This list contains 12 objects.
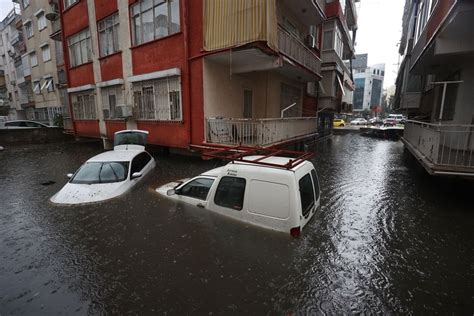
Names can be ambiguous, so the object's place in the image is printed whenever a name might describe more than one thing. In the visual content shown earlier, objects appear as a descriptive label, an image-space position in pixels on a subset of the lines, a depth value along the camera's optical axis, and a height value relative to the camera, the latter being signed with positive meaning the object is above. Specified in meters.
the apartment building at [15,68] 30.11 +6.44
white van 4.14 -1.51
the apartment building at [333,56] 16.77 +4.14
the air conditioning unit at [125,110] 12.48 +0.19
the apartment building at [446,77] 5.84 +1.34
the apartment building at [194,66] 8.94 +2.19
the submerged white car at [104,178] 6.32 -1.84
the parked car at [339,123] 40.85 -1.67
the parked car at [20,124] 20.91 -0.89
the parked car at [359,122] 49.22 -1.85
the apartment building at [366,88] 92.25 +9.90
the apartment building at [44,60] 22.86 +5.62
